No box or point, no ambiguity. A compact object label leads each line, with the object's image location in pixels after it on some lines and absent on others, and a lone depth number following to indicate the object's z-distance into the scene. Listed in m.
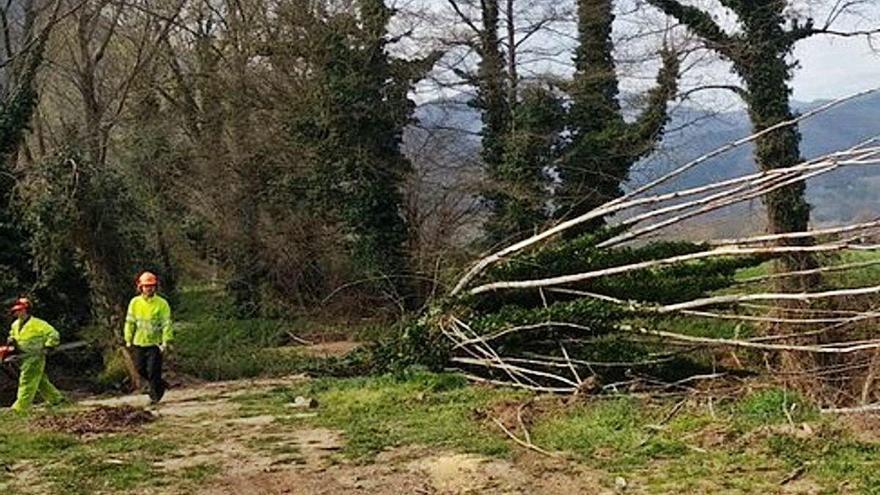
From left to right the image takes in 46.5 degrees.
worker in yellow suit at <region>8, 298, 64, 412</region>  12.41
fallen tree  9.36
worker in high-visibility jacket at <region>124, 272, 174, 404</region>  11.73
